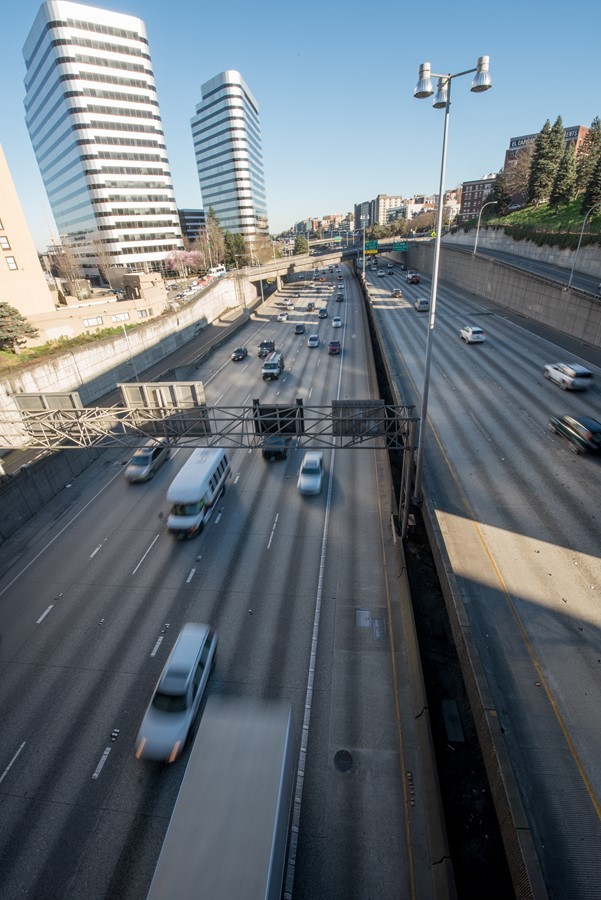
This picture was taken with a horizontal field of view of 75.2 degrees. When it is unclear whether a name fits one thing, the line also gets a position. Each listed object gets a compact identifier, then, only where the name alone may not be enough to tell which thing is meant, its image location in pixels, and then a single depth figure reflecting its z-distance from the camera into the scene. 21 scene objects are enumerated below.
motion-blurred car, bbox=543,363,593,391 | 28.05
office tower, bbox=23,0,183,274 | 85.38
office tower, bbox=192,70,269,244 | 136.62
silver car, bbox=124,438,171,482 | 25.21
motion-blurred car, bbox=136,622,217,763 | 11.09
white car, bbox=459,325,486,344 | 40.78
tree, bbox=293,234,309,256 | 134.38
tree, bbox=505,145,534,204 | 78.91
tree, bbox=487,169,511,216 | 76.00
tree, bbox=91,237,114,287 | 91.82
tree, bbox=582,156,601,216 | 46.28
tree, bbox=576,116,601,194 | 55.00
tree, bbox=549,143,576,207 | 57.44
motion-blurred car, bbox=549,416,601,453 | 21.06
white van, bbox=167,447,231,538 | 19.56
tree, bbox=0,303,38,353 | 32.81
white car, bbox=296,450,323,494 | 22.20
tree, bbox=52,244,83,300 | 66.19
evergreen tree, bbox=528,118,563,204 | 64.56
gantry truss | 17.72
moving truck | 7.09
